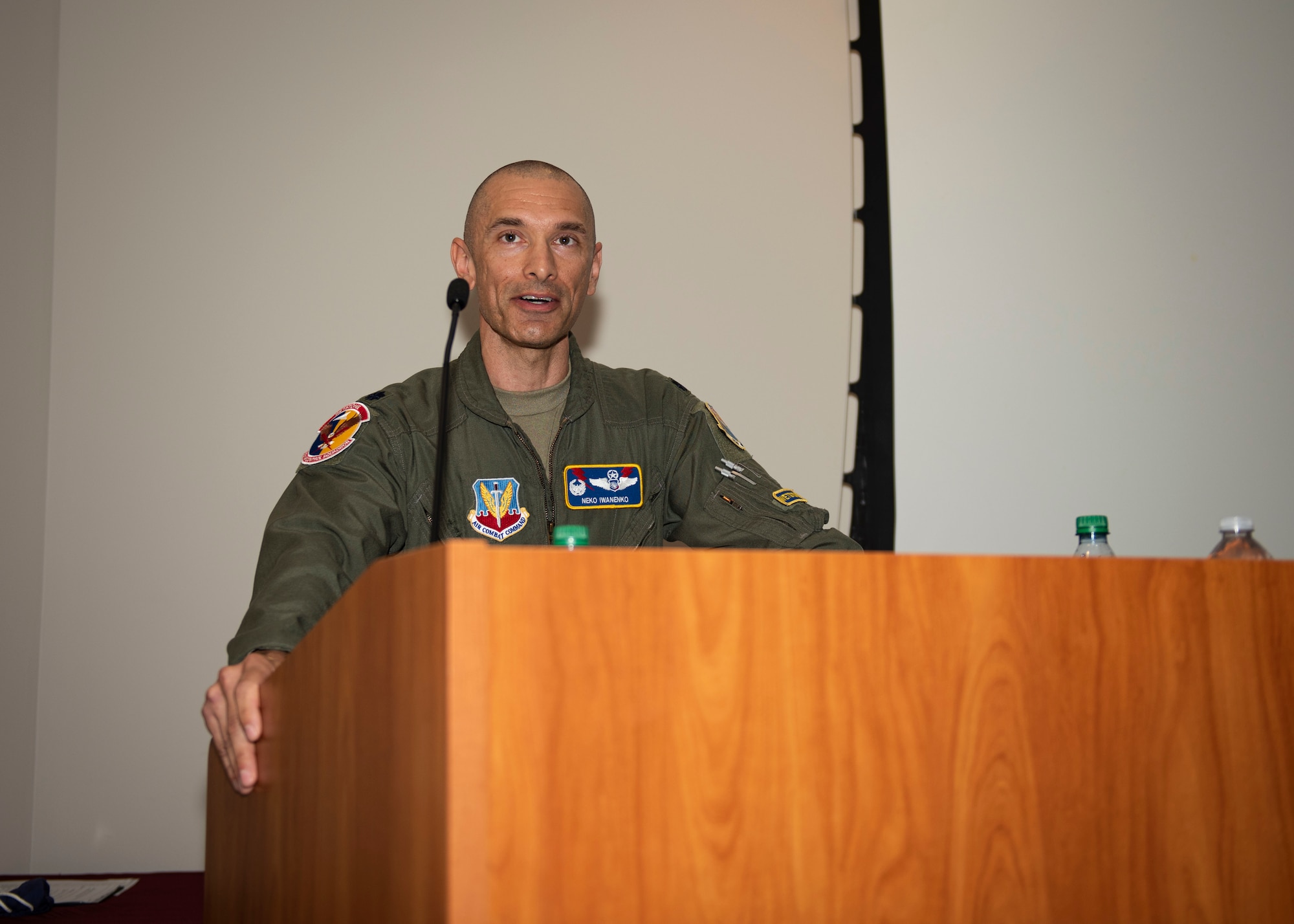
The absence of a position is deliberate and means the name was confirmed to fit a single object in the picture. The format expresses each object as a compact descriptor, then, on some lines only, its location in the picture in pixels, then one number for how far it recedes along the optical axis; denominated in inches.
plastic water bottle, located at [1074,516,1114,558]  50.2
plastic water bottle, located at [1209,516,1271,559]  59.7
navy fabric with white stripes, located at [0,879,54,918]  66.6
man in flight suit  68.9
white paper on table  71.6
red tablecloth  67.3
